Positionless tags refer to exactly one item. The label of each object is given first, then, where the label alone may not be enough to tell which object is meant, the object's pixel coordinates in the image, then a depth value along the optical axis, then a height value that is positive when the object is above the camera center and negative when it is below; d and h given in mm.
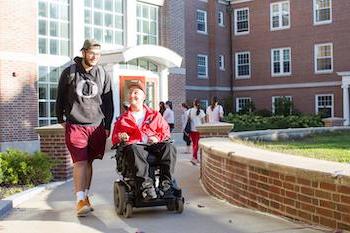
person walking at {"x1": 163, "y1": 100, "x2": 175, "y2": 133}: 16953 -198
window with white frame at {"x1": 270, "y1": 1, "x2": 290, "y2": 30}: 36719 +6058
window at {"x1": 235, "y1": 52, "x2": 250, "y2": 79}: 38844 +2979
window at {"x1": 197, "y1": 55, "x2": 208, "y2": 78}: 36875 +2796
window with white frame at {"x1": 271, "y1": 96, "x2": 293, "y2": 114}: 35281 +271
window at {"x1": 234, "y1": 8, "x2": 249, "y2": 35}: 38844 +6014
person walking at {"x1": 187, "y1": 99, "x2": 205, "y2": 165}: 13719 -313
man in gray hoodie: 6699 -57
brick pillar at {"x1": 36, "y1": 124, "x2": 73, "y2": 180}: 10625 -729
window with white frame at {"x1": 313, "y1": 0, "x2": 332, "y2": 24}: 34844 +5957
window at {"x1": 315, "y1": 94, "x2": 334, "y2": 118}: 34750 +182
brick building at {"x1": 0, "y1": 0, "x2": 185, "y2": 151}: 18281 +2123
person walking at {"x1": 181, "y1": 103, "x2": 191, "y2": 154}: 15847 -886
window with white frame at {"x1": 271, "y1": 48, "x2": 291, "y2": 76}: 36875 +3028
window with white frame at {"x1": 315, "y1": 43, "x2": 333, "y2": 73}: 34888 +3069
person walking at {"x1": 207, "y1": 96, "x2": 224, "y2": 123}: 15288 -109
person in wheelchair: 6324 -332
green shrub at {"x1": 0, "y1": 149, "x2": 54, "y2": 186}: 9219 -982
